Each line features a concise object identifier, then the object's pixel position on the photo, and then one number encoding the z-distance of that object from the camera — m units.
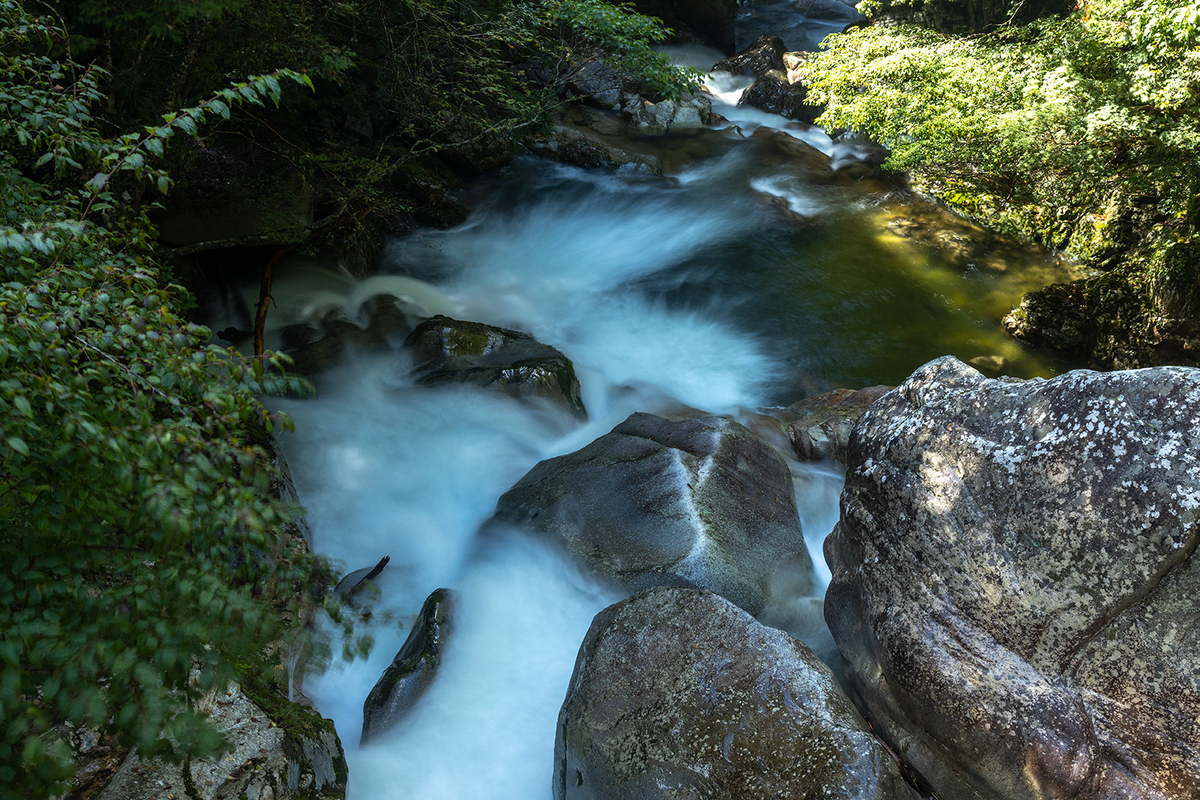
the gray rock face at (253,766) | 2.96
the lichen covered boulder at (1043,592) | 3.30
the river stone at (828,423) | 7.09
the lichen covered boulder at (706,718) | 3.40
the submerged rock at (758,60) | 20.39
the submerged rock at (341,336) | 8.06
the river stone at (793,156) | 15.09
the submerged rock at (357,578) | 5.49
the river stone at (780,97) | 18.02
